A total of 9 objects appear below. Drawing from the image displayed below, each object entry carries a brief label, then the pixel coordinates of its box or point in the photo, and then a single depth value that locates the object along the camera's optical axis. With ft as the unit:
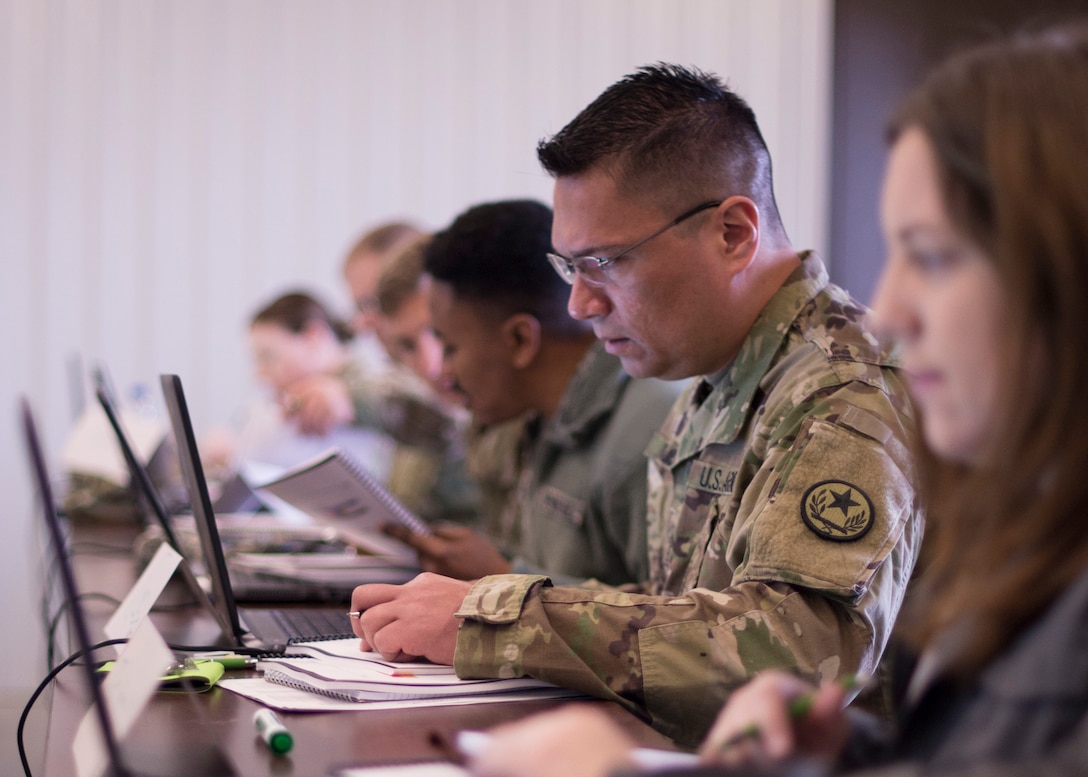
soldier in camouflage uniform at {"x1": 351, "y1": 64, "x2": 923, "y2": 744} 3.77
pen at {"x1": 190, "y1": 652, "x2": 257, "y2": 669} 4.23
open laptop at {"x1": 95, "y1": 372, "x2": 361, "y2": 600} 5.30
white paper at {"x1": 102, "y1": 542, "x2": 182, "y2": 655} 4.10
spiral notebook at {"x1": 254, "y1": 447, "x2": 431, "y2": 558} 5.50
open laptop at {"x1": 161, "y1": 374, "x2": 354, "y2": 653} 4.38
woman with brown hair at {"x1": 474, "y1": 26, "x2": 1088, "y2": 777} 2.20
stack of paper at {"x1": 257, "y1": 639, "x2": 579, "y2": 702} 3.68
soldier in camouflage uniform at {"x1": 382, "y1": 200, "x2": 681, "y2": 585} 6.46
